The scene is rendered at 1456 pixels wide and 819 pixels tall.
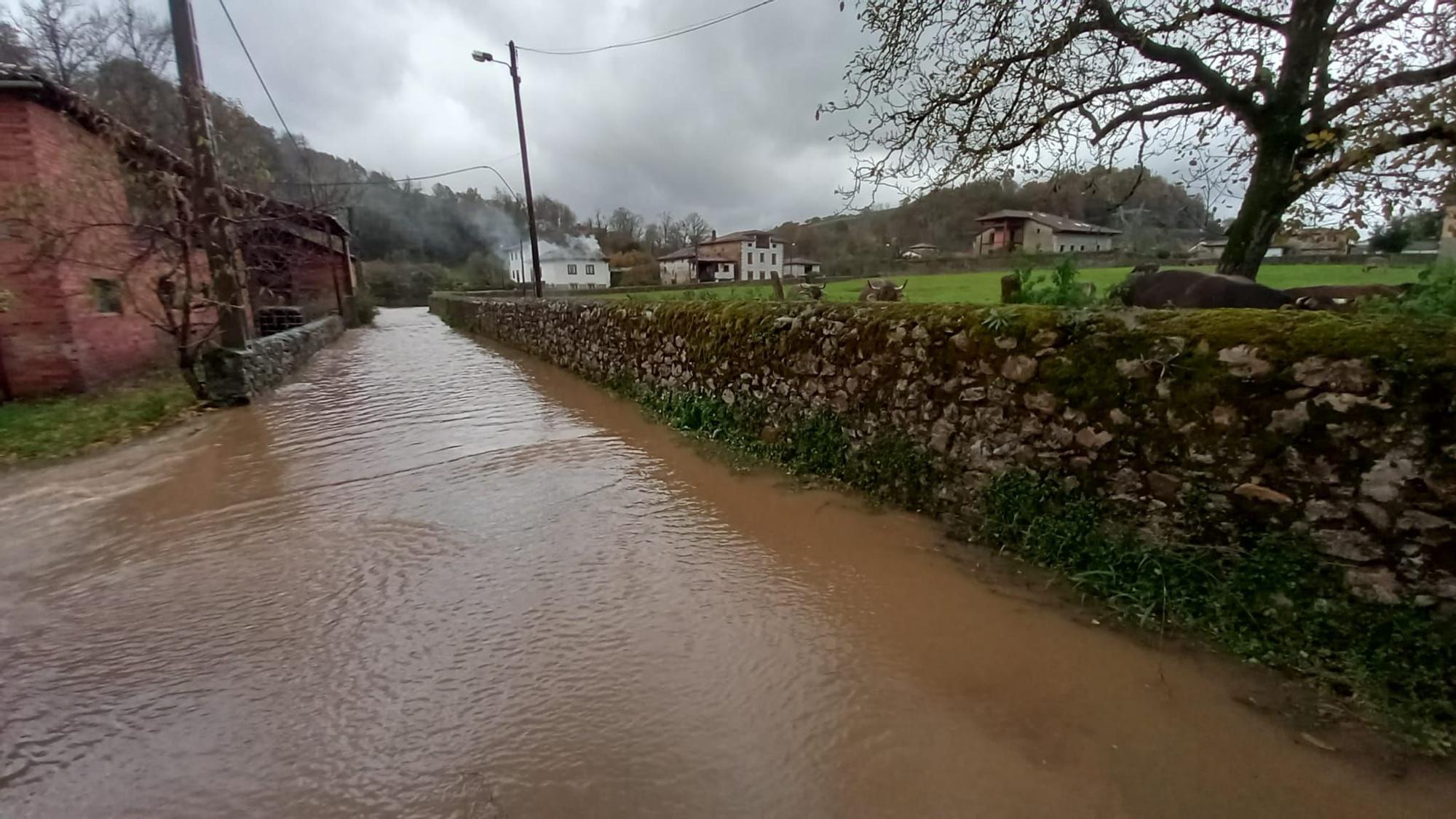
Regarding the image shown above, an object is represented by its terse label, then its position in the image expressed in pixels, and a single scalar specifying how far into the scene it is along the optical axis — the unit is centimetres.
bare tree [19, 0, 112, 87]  2011
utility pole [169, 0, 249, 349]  862
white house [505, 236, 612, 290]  5816
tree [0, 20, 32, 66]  1655
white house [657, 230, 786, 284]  5647
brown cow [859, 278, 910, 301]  654
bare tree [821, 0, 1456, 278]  524
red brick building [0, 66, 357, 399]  836
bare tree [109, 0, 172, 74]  2158
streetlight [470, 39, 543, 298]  1919
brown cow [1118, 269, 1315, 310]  443
